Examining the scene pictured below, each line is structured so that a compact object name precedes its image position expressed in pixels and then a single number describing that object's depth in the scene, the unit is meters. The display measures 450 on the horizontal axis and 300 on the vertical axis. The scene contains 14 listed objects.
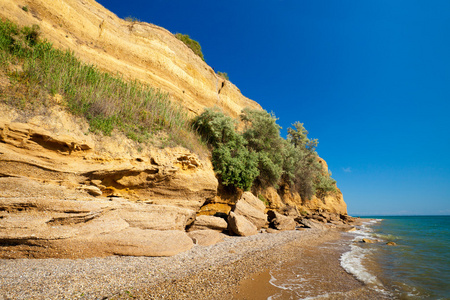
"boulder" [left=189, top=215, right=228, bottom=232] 10.69
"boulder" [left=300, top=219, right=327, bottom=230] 17.77
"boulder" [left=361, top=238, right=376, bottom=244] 13.35
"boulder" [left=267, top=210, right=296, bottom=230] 15.24
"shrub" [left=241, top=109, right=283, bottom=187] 19.11
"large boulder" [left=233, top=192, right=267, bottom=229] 13.20
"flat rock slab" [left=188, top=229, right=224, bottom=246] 9.12
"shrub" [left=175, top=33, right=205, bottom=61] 28.88
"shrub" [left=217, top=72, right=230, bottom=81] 33.43
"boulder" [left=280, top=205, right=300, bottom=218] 20.04
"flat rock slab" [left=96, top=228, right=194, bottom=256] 6.28
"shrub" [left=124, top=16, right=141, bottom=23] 20.83
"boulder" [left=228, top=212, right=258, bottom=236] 11.46
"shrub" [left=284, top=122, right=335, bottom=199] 23.50
